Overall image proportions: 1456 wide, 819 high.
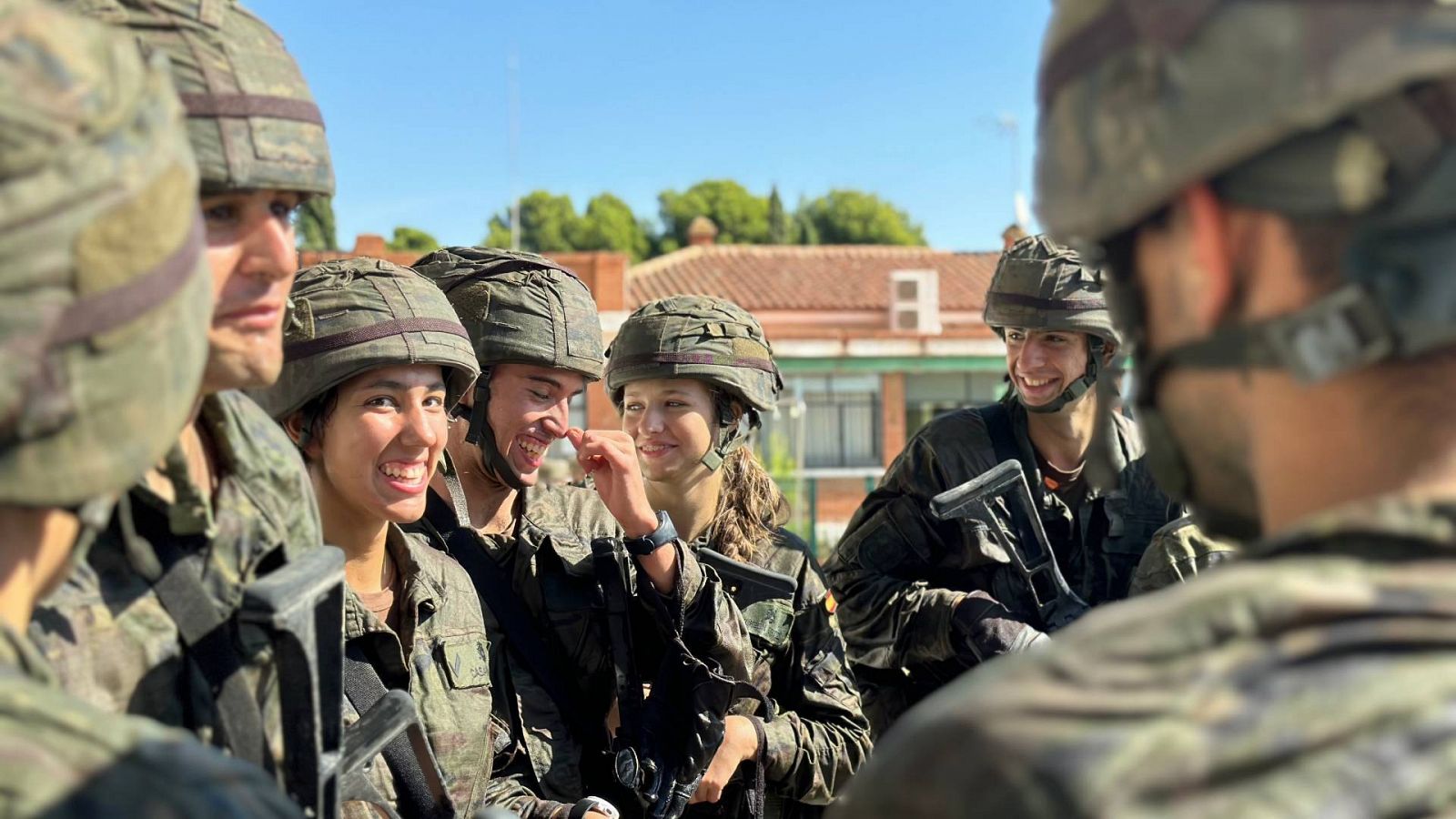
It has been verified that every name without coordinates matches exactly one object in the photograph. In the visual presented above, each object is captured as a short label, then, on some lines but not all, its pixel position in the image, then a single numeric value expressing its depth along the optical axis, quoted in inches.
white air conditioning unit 1143.0
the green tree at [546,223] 2378.2
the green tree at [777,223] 2415.1
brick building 1050.7
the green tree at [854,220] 2485.2
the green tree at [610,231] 2310.5
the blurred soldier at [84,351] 57.4
